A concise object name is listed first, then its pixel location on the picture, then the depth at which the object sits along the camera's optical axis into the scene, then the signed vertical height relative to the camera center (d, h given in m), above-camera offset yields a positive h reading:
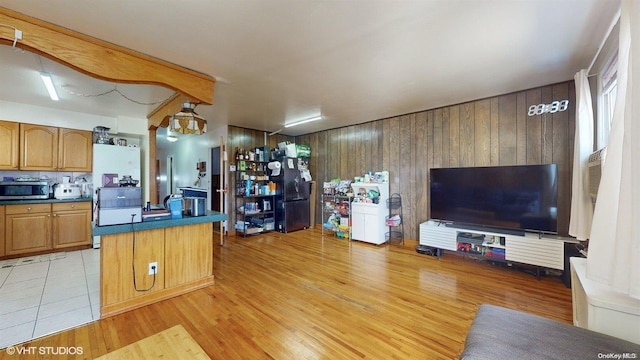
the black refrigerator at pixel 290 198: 5.70 -0.45
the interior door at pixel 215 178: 5.65 +0.05
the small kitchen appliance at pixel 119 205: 2.22 -0.24
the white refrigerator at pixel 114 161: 4.35 +0.37
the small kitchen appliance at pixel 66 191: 4.23 -0.19
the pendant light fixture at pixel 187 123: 2.75 +0.67
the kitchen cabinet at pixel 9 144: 3.78 +0.60
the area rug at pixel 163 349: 1.52 -1.15
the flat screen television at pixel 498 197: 3.06 -0.26
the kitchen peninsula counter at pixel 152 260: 2.25 -0.85
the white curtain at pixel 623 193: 1.12 -0.08
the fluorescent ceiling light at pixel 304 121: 4.77 +1.26
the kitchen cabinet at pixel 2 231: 3.64 -0.78
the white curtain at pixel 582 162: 2.42 +0.18
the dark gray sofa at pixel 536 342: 1.07 -0.81
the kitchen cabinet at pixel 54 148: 3.96 +0.58
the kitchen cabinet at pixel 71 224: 4.07 -0.78
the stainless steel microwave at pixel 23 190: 3.81 -0.15
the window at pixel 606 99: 2.31 +0.84
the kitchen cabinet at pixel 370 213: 4.60 -0.68
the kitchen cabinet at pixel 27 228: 3.71 -0.77
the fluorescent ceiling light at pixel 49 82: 2.65 +1.18
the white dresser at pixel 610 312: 1.27 -0.75
